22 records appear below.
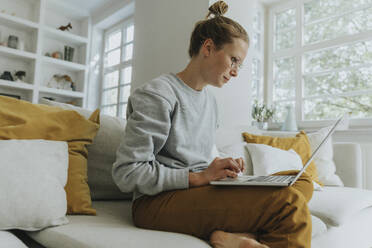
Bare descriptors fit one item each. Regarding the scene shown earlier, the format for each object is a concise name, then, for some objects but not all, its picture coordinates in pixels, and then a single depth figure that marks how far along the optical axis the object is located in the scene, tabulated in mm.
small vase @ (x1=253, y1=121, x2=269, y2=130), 3525
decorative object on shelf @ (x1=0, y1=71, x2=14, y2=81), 3890
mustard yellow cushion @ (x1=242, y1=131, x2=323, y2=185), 2205
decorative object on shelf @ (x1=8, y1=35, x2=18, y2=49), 4004
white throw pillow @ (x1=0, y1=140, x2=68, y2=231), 888
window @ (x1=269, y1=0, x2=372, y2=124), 3279
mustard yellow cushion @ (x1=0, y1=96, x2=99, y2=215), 1110
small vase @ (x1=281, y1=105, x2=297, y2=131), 3449
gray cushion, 1358
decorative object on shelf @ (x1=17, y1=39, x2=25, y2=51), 4043
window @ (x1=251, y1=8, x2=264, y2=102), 4156
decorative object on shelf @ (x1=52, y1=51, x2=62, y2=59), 4492
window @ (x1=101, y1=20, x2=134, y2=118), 4602
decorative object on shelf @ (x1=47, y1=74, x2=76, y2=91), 4525
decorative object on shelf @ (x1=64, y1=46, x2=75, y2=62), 4652
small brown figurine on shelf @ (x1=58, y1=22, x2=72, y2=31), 4492
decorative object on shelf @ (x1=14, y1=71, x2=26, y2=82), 4050
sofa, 836
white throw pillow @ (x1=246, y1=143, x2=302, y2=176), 1916
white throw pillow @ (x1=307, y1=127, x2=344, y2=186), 2170
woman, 835
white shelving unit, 4012
